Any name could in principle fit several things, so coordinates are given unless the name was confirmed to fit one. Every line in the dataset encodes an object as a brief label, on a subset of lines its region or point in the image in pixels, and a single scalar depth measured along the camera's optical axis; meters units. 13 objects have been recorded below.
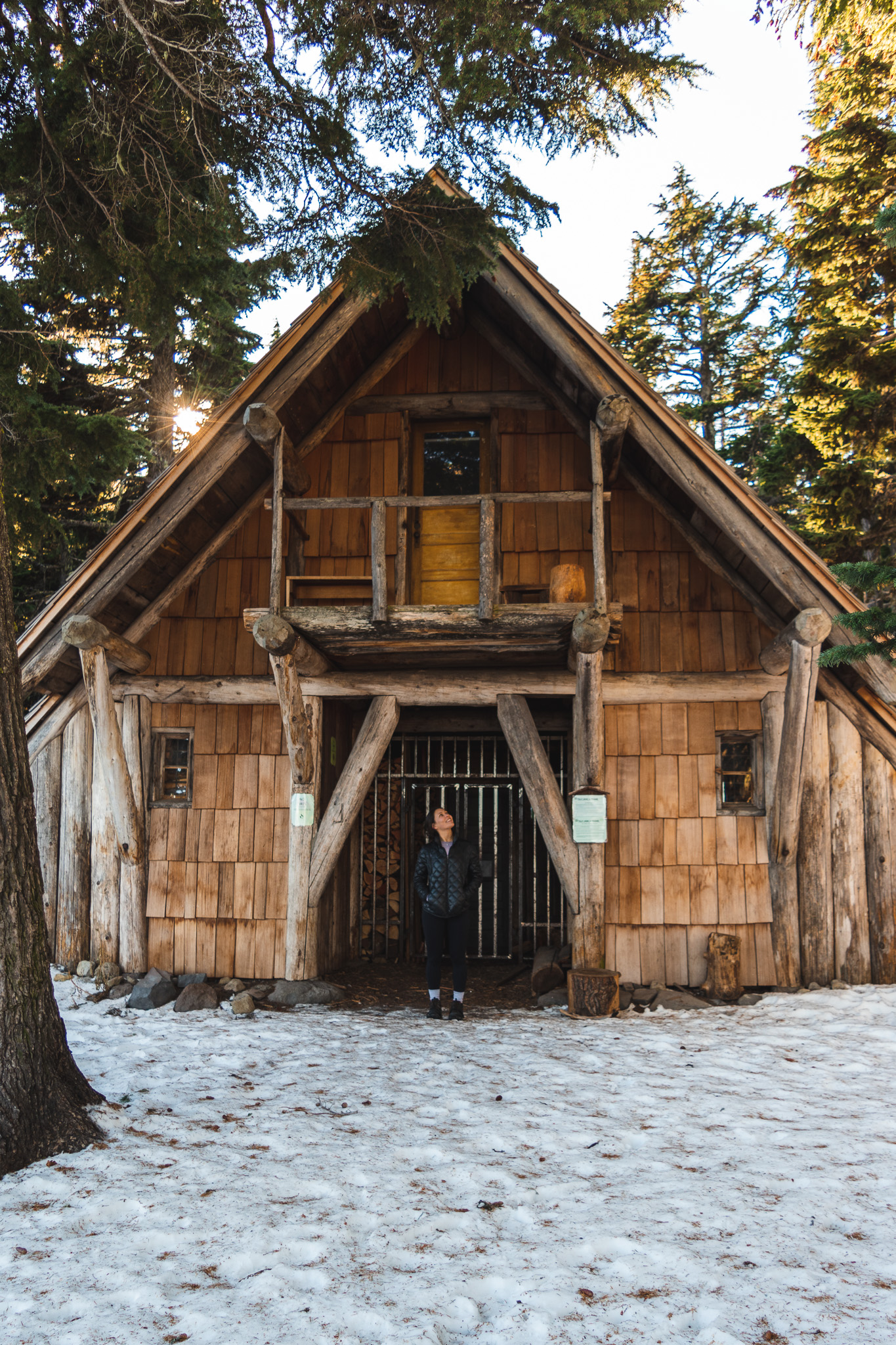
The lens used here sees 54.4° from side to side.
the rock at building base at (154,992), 7.30
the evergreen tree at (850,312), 10.55
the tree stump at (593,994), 7.07
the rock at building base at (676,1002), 7.27
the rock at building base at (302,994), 7.48
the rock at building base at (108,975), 7.83
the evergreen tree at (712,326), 17.83
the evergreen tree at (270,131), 4.72
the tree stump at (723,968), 7.49
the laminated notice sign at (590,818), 7.31
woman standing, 6.95
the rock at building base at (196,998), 7.21
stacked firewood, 10.23
